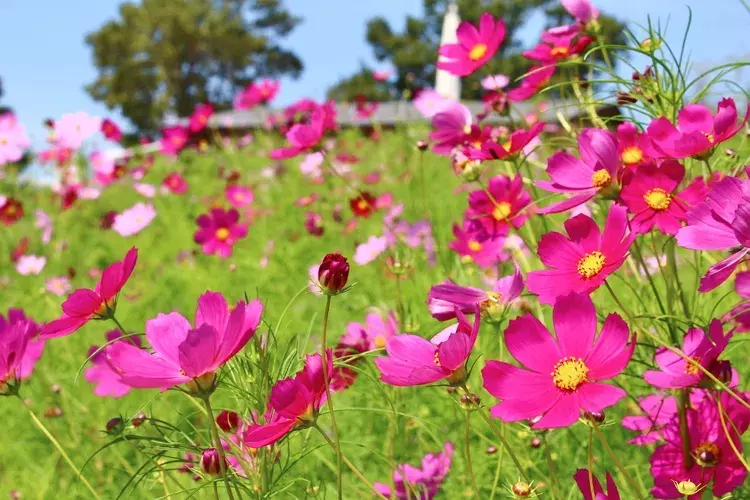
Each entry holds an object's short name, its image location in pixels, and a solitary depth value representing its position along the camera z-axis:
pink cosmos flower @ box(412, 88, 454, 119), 1.77
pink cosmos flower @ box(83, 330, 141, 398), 1.48
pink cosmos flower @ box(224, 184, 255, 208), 3.47
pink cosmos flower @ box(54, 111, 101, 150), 3.23
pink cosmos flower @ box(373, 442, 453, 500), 1.18
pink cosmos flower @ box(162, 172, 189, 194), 3.93
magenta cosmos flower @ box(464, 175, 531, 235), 1.19
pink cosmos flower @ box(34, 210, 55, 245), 3.82
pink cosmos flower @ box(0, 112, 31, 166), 2.98
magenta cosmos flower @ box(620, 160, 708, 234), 0.79
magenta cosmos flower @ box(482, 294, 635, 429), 0.61
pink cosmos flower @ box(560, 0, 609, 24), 1.18
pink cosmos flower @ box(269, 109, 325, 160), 1.45
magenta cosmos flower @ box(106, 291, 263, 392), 0.62
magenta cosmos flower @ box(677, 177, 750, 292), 0.63
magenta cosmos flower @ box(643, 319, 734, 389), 0.65
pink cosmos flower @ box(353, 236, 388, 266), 2.08
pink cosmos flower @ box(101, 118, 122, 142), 4.22
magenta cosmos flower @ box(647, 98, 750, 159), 0.77
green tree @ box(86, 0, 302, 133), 26.42
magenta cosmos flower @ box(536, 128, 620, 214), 0.78
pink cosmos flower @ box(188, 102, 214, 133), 3.54
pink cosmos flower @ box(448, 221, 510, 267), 1.59
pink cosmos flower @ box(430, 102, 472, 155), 1.27
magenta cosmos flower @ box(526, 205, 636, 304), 0.70
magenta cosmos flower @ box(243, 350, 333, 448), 0.64
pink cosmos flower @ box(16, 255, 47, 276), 3.25
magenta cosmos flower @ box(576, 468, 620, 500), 0.72
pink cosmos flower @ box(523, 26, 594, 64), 1.21
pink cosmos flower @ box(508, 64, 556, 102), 1.29
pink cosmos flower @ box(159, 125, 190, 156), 3.79
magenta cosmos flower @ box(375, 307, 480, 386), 0.63
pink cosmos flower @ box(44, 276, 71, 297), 2.67
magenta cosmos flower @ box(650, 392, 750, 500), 0.79
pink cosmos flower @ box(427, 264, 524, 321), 0.79
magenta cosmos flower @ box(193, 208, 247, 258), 2.45
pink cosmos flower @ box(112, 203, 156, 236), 3.43
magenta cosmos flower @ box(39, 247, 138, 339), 0.77
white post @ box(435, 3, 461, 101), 6.86
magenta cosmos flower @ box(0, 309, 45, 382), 0.82
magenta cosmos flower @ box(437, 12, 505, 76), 1.28
